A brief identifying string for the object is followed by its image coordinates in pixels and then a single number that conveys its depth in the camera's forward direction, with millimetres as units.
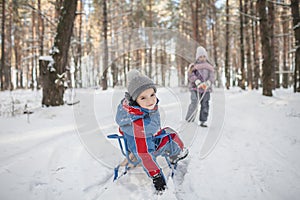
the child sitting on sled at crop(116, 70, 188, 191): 2133
